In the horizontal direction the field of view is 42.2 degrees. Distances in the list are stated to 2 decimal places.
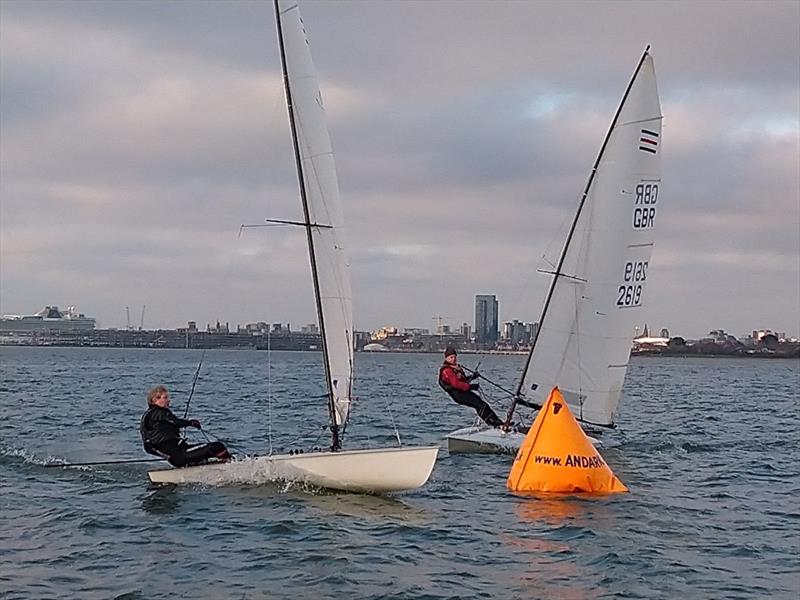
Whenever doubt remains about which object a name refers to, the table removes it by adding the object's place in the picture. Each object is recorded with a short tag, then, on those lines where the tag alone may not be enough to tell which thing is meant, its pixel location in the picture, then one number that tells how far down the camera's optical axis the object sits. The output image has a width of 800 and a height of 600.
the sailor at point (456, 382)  18.64
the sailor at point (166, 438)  14.39
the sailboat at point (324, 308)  13.55
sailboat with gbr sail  20.02
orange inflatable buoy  14.32
